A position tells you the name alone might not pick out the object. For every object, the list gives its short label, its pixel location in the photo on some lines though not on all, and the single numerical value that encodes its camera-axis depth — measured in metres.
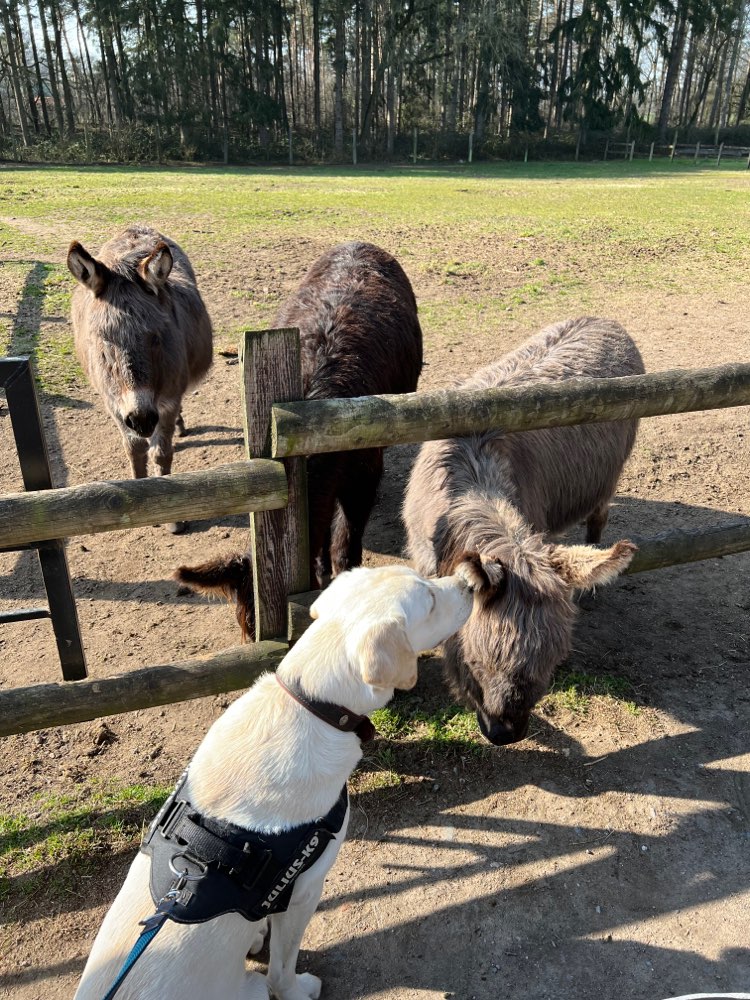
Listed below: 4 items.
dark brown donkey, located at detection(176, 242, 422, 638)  3.57
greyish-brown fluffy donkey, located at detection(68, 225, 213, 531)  4.56
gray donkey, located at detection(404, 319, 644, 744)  2.73
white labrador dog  1.79
